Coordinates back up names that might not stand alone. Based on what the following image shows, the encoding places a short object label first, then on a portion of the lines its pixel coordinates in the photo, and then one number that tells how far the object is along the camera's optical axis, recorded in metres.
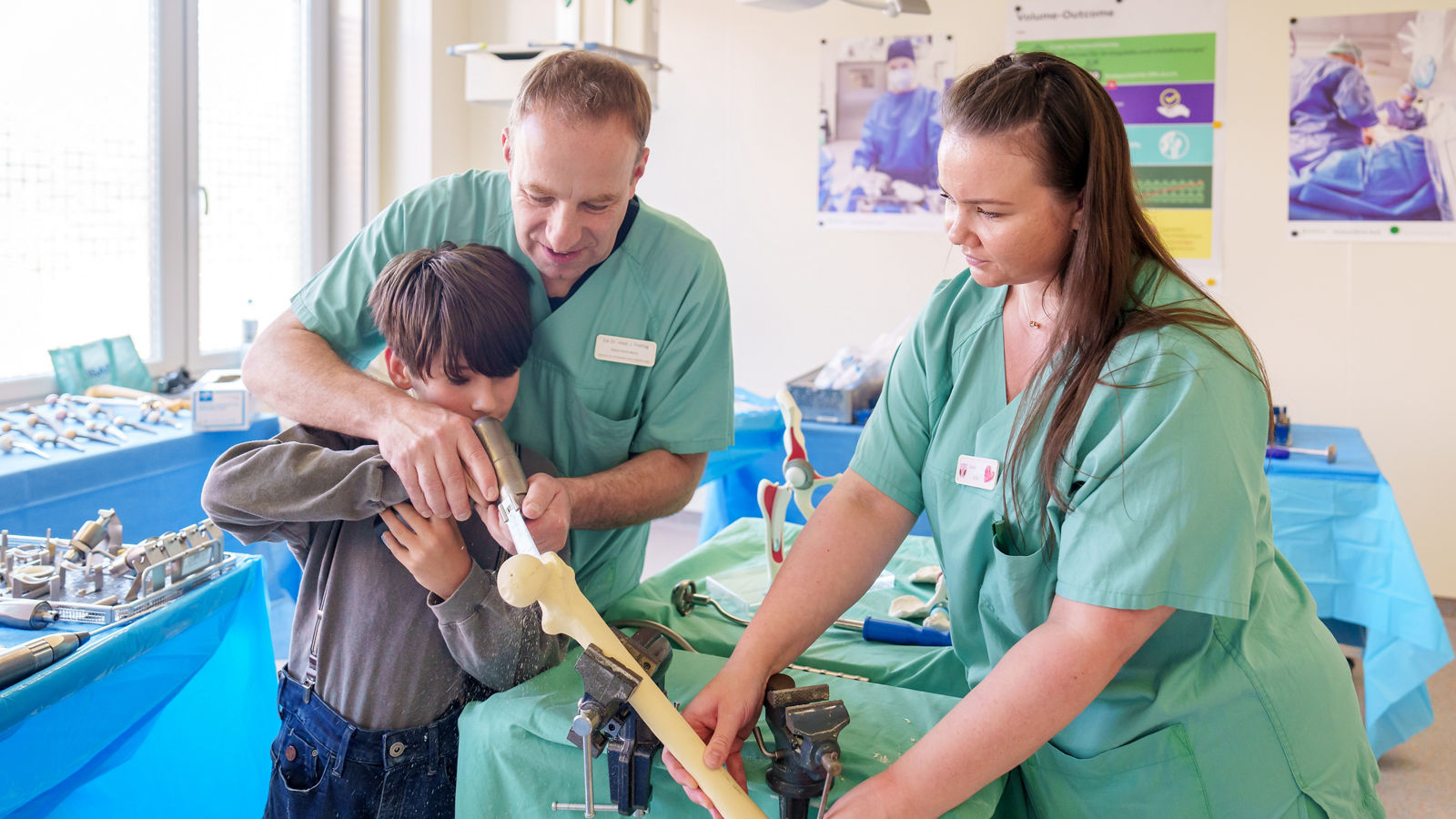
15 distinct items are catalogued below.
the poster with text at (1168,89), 3.95
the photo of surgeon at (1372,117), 3.69
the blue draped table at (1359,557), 2.61
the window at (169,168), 3.01
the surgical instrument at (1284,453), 3.05
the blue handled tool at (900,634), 1.55
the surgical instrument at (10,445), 2.41
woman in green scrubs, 0.99
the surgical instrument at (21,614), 1.36
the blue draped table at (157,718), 1.26
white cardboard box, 2.80
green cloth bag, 3.02
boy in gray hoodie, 1.22
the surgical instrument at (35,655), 1.20
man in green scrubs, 1.34
